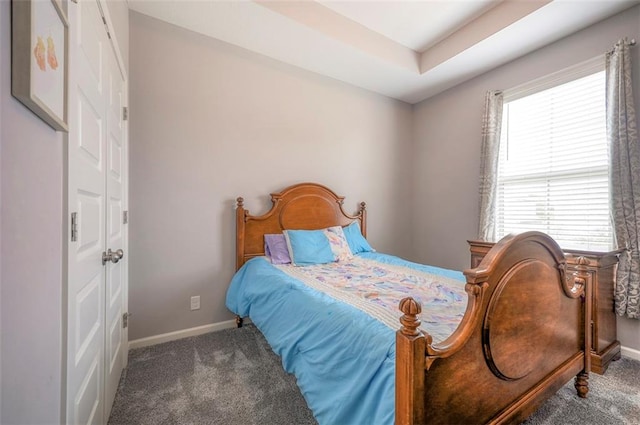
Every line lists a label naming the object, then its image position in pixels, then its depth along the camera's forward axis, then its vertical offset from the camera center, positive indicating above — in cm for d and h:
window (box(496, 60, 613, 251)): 229 +46
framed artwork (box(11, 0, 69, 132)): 57 +34
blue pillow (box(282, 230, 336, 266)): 260 -39
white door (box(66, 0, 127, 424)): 93 -6
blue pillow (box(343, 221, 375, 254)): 308 -35
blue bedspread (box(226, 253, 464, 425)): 101 -64
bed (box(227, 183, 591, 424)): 91 -58
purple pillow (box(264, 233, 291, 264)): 262 -41
